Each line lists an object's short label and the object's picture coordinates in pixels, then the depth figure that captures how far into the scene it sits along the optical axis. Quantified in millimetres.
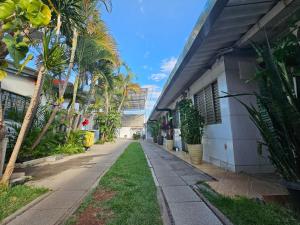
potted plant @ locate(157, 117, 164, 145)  13554
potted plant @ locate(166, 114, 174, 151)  10150
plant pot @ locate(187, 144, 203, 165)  5056
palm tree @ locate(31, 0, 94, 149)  3522
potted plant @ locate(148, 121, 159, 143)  14673
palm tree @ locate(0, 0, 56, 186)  1113
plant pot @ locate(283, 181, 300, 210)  1643
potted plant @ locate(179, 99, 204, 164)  5078
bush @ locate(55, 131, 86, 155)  7615
